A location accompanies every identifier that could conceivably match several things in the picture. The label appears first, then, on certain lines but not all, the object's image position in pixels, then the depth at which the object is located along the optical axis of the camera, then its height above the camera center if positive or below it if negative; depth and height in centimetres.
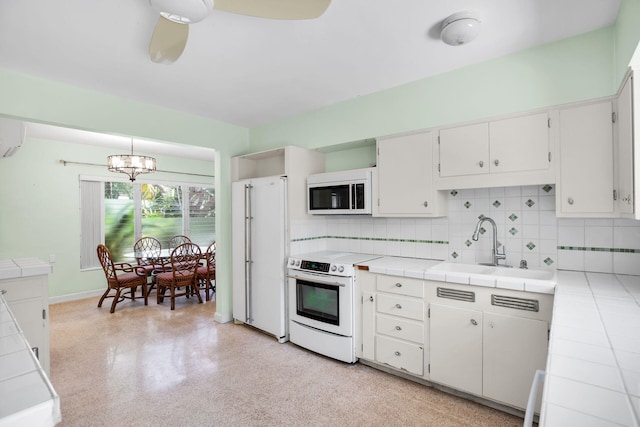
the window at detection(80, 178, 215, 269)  516 +4
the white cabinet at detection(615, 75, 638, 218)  152 +31
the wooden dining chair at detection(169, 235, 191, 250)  601 -49
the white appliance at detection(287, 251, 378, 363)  273 -83
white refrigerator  327 -42
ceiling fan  145 +98
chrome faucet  245 -21
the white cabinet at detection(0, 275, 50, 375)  228 -66
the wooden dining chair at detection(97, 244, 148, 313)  439 -88
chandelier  424 +72
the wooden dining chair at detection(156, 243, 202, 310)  451 -89
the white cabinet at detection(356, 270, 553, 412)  194 -85
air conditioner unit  294 +81
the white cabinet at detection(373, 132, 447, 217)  259 +29
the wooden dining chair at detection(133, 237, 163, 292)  478 -62
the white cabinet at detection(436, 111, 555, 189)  210 +42
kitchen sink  191 -45
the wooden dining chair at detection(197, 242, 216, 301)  487 -88
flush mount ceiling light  183 +110
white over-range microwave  295 +21
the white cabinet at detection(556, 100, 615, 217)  189 +31
